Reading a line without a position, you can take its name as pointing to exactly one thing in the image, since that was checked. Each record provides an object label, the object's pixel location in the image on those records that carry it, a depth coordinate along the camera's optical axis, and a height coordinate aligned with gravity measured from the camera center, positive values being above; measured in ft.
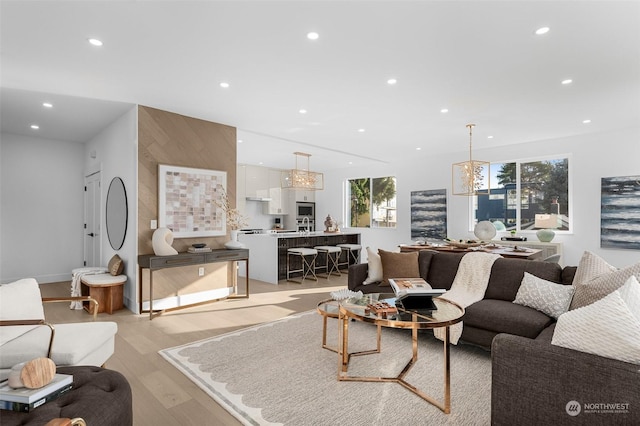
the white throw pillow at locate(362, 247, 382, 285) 13.56 -2.37
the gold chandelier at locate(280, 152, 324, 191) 23.31 +2.34
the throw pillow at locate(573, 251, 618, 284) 8.82 -1.50
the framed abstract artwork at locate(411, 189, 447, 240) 25.41 -0.17
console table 13.64 -2.16
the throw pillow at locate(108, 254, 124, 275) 15.12 -2.50
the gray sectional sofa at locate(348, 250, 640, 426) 4.68 -2.64
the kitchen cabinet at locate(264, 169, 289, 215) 31.22 +1.38
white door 19.44 -0.56
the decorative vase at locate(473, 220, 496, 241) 18.29 -1.05
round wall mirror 15.53 -0.10
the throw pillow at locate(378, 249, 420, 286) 13.21 -2.16
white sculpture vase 14.16 -1.36
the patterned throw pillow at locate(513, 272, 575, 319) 9.06 -2.35
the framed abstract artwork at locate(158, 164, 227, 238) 15.24 +0.50
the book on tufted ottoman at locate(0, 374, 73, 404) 4.73 -2.65
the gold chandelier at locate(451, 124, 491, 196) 18.25 +2.19
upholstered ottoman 4.63 -2.88
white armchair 6.64 -2.74
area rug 6.91 -4.20
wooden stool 14.28 -3.43
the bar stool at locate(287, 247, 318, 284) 21.18 -3.34
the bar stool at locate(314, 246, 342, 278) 22.72 -3.45
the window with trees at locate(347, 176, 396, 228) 29.55 +0.90
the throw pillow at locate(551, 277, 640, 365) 4.97 -1.86
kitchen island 20.81 -2.51
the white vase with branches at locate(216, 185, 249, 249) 17.17 -0.04
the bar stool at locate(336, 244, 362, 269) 24.43 -3.30
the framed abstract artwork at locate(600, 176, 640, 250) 17.89 +0.00
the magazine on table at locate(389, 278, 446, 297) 8.60 -2.07
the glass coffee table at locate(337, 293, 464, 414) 7.31 -2.51
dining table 16.06 -1.97
